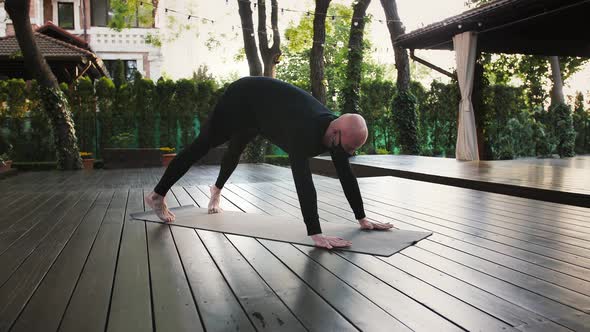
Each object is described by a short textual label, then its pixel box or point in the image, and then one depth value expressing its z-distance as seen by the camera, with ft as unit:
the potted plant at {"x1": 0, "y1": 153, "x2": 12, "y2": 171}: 26.07
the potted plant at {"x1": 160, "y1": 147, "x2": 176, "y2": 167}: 34.45
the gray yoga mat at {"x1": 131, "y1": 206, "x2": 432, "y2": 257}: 7.41
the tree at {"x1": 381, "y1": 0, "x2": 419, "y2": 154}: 35.35
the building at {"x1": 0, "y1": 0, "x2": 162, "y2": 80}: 56.90
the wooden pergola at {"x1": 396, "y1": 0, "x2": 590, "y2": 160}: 20.70
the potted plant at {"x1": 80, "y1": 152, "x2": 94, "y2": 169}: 32.63
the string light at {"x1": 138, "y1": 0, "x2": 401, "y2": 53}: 34.55
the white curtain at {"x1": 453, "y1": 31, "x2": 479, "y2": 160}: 24.43
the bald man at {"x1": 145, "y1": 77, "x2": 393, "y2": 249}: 7.40
